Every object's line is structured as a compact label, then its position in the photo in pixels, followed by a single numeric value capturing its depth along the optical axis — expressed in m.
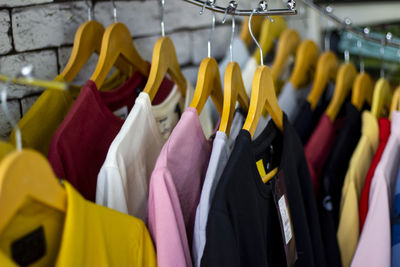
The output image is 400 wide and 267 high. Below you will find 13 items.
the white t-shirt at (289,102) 1.15
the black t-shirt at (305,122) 1.09
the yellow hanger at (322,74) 1.14
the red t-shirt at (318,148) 1.03
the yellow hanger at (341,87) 1.11
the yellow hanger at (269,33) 1.35
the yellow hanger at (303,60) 1.20
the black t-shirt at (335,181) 0.95
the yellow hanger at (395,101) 1.07
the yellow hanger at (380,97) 1.11
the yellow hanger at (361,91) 1.13
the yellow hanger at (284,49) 1.26
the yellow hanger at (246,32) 1.32
